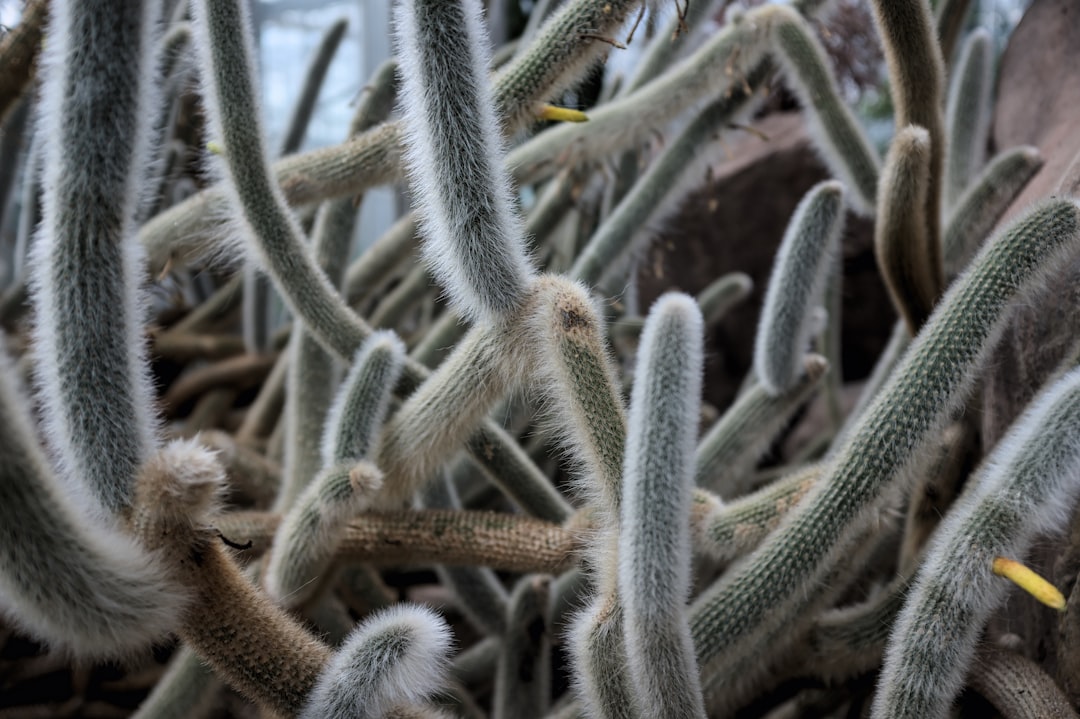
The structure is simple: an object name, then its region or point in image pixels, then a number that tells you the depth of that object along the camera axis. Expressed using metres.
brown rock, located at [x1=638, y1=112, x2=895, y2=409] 2.04
